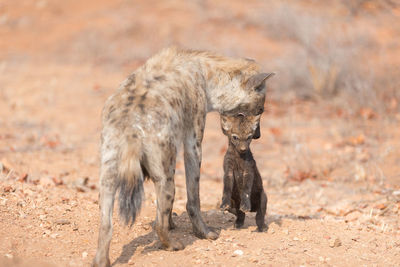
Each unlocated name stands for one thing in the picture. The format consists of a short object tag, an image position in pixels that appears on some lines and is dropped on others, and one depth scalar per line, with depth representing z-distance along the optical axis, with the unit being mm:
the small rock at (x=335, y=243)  10695
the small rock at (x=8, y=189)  11739
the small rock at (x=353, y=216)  13117
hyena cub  10922
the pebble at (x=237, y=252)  9930
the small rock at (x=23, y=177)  13375
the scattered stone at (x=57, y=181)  13970
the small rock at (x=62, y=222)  10836
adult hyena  9039
